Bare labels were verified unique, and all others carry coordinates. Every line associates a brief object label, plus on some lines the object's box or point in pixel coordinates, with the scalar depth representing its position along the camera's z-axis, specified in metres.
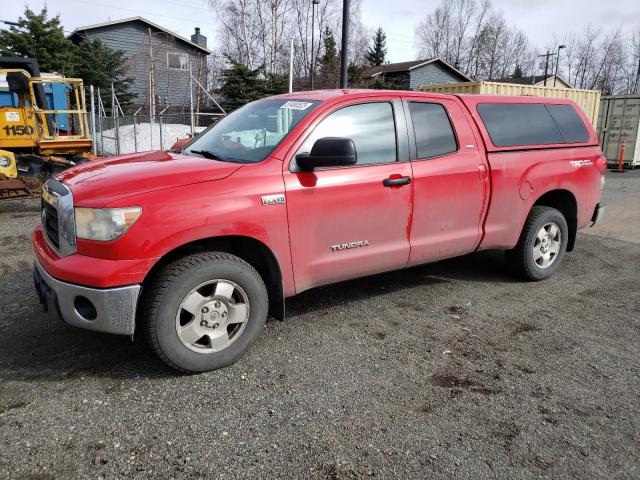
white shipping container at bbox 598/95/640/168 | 19.52
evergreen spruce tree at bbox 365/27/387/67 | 61.42
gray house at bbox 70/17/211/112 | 32.00
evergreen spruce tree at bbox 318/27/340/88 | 36.16
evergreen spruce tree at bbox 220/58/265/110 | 25.59
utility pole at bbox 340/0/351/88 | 11.46
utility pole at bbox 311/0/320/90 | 40.93
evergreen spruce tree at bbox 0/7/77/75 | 25.47
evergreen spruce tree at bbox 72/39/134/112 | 28.11
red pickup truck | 3.07
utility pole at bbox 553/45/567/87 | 55.56
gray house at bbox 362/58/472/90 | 43.19
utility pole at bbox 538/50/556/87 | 58.56
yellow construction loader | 10.52
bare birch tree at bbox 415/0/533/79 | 64.25
